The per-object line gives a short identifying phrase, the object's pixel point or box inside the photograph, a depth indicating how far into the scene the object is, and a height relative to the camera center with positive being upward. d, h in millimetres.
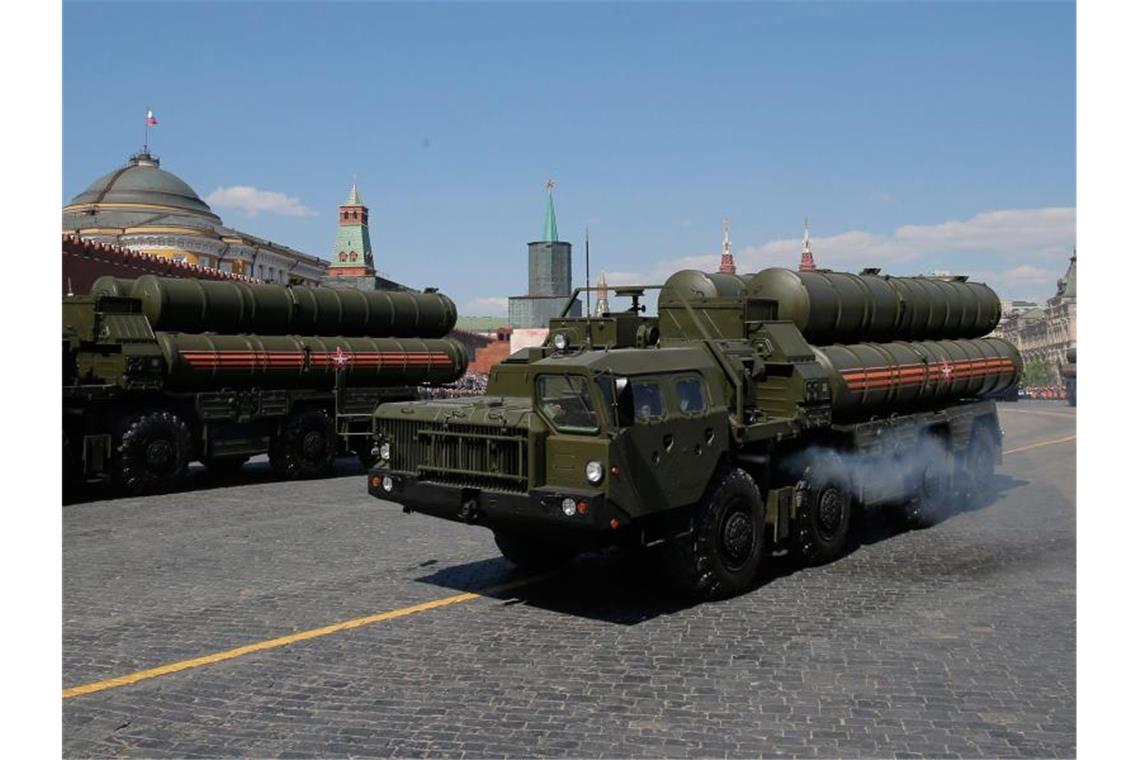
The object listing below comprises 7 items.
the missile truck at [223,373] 17281 +140
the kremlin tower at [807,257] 138275 +18904
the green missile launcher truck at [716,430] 9031 -587
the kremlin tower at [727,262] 152375 +19075
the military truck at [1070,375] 58906 +5
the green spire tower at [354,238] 135375 +20815
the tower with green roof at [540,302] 189500 +15485
